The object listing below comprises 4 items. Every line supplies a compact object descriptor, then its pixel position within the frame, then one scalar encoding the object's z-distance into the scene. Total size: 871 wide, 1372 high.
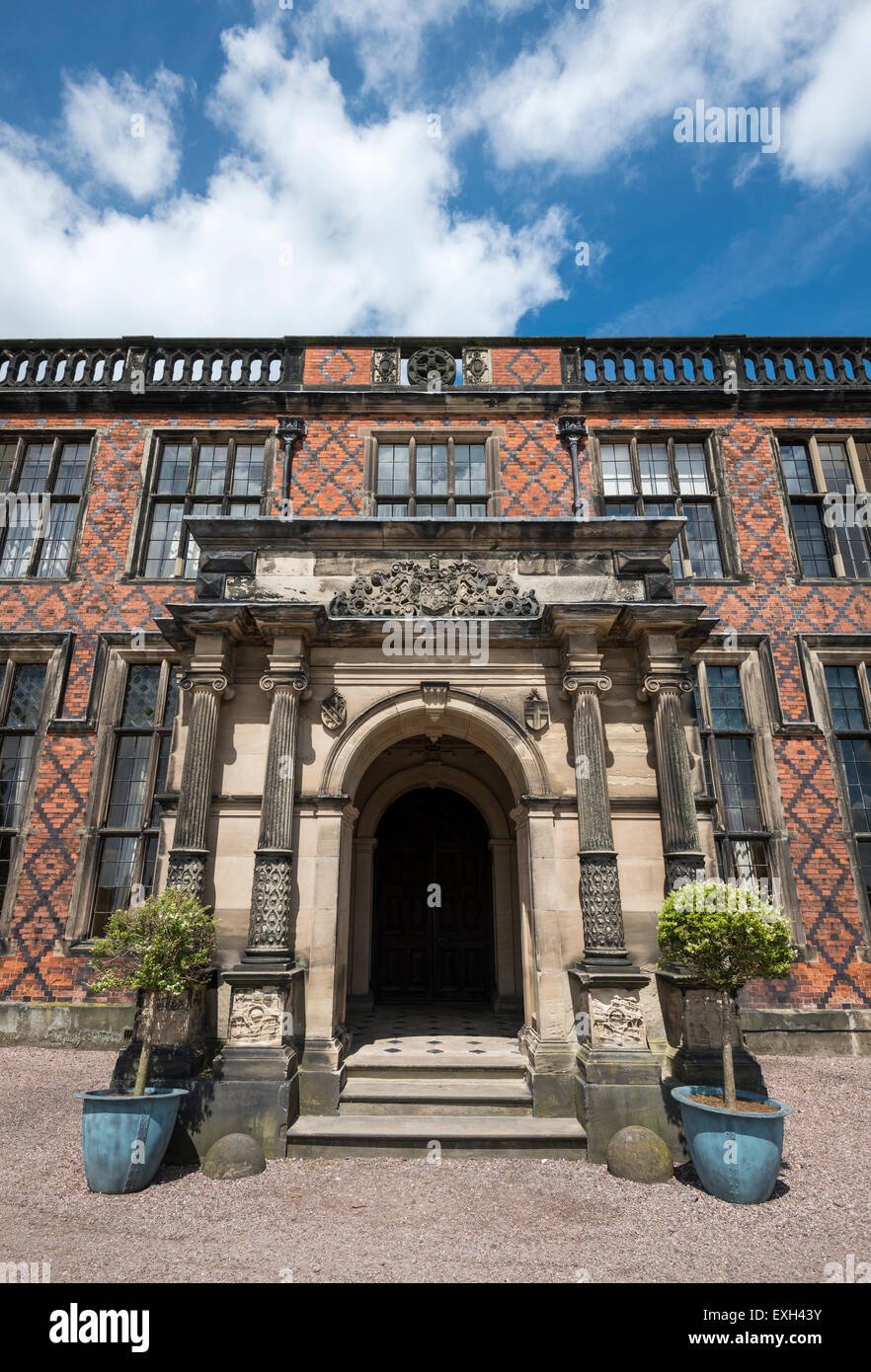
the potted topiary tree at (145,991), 5.40
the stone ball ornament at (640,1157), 5.62
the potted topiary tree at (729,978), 5.23
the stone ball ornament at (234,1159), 5.64
